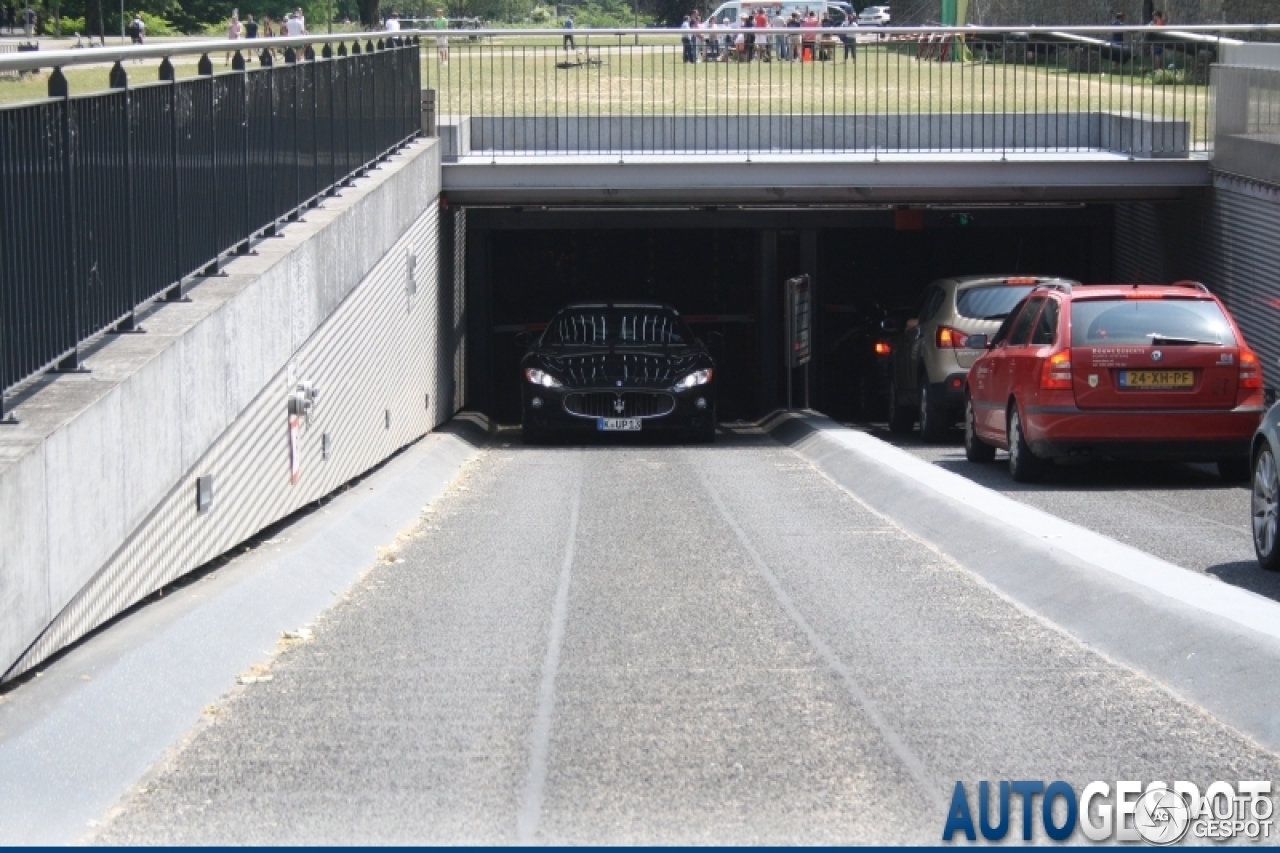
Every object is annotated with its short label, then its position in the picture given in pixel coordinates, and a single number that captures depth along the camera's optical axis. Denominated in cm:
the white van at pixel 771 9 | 5650
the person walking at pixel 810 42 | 2404
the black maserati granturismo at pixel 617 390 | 2059
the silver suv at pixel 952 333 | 1973
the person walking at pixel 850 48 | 2458
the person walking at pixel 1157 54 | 2341
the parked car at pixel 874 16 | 7569
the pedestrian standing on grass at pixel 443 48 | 2453
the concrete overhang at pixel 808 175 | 2309
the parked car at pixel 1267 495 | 978
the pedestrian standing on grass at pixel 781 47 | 2467
